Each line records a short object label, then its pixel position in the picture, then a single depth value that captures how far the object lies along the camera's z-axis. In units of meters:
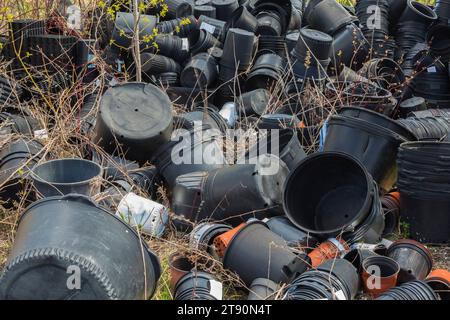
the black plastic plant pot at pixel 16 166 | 4.42
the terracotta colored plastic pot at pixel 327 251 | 3.87
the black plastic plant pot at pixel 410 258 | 3.76
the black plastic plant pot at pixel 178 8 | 7.05
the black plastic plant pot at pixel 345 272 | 3.43
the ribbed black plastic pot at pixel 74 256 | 2.71
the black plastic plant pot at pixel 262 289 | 3.38
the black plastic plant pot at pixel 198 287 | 3.32
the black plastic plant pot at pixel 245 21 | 6.81
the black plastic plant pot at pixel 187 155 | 4.76
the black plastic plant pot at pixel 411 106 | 5.84
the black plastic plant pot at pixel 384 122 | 4.62
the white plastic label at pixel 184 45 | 6.68
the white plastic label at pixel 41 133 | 5.18
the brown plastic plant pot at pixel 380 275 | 3.59
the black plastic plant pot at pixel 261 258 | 3.57
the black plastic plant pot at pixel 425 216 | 4.35
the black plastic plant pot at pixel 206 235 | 3.94
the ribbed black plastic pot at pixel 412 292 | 3.24
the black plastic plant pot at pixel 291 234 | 4.05
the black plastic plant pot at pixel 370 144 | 4.58
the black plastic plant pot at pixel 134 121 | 4.80
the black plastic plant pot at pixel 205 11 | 7.25
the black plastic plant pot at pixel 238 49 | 6.34
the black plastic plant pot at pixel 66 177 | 3.84
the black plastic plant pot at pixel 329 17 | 6.68
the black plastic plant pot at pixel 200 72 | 6.41
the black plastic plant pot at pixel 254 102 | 6.07
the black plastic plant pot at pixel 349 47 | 6.41
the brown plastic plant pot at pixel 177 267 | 3.62
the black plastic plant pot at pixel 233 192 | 4.28
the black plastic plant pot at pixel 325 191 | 4.39
